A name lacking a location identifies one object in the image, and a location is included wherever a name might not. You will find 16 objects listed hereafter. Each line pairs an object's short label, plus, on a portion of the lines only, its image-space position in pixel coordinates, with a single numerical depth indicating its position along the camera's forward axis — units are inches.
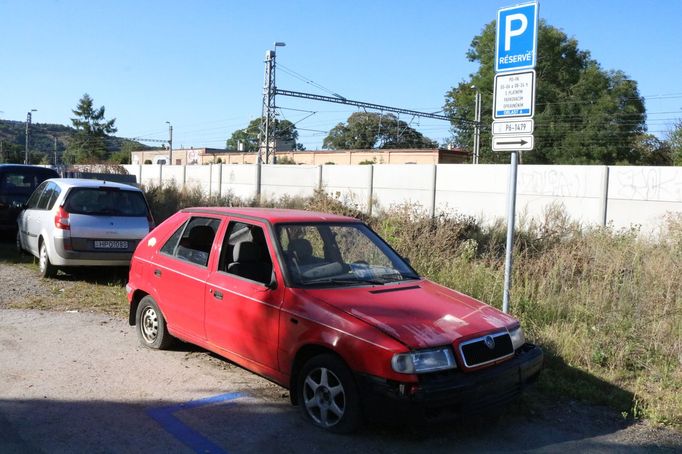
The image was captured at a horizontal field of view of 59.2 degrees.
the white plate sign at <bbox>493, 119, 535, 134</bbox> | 232.5
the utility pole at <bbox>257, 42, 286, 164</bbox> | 1347.2
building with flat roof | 2299.5
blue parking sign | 230.8
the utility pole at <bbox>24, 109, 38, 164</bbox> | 2189.1
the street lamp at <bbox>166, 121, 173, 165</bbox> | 2475.4
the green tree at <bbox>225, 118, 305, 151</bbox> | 4158.0
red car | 157.2
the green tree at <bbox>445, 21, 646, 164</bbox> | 2010.3
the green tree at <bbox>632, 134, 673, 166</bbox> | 2026.3
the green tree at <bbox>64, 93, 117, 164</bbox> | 3358.8
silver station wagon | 366.3
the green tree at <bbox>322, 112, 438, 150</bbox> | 3447.3
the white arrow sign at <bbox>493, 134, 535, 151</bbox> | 232.2
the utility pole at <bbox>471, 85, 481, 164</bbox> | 1747.3
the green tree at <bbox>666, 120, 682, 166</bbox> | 1680.6
